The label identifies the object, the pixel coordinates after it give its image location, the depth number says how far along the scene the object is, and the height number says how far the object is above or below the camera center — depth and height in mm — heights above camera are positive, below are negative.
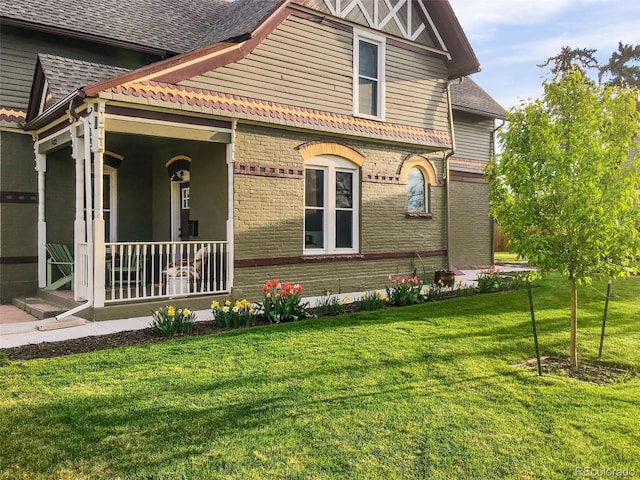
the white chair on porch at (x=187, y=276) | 9008 -650
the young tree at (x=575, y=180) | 5285 +662
